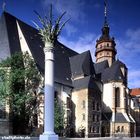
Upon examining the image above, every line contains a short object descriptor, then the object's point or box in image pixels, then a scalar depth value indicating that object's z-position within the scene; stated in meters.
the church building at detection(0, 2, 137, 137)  27.90
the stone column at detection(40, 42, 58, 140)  10.19
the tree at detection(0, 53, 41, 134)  22.96
